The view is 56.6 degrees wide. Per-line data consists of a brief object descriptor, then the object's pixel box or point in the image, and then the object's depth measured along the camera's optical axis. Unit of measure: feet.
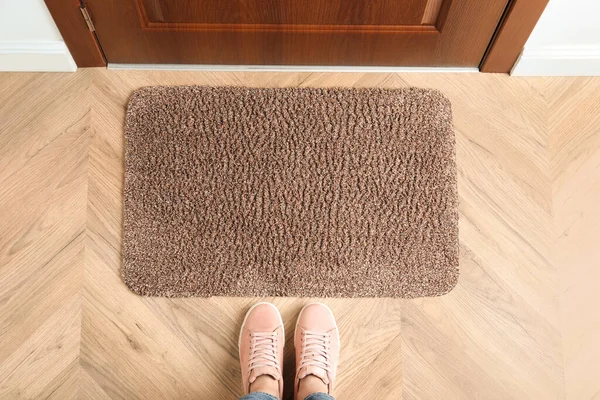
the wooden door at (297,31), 3.56
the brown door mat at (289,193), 3.71
